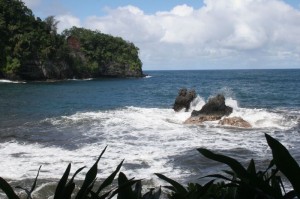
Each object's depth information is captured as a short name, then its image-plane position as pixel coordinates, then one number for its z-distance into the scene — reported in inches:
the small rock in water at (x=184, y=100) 1102.4
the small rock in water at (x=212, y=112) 877.0
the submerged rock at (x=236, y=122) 797.2
